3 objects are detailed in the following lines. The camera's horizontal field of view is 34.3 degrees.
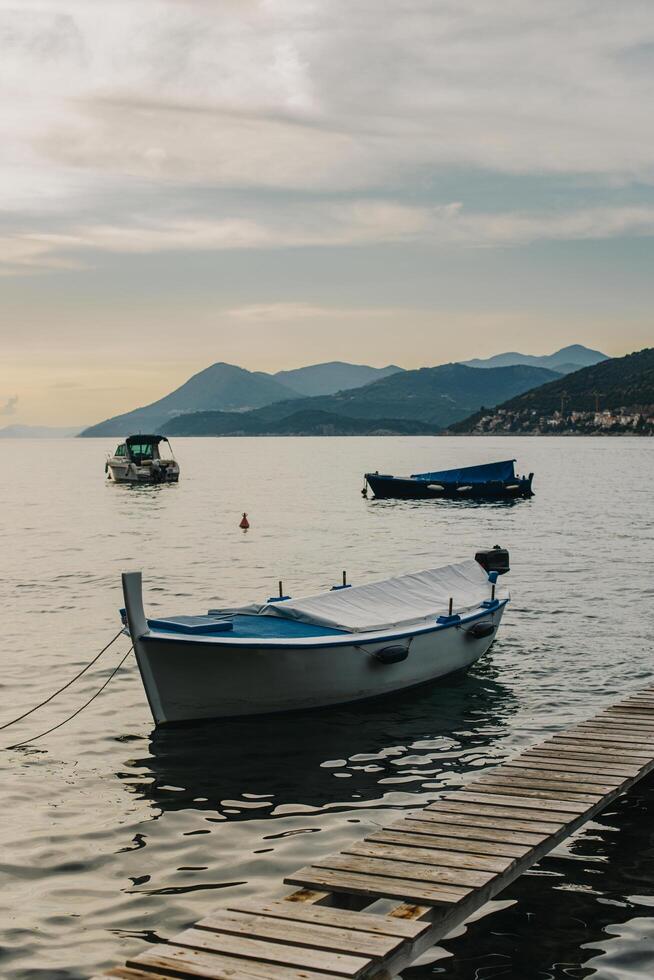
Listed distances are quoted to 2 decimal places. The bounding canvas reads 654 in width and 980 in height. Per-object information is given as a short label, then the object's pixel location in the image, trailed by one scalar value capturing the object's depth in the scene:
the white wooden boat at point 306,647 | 14.62
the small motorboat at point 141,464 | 94.12
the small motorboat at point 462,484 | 72.50
